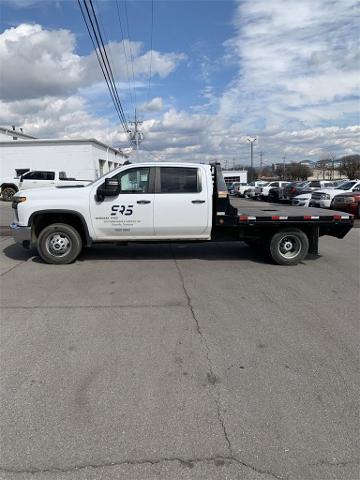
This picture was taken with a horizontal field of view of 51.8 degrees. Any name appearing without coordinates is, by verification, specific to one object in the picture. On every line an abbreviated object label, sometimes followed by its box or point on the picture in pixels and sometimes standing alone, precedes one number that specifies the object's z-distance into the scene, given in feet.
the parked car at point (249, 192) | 107.86
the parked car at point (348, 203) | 52.39
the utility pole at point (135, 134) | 137.29
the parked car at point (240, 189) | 123.34
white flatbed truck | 22.74
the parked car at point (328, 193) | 54.64
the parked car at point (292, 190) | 77.15
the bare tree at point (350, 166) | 207.31
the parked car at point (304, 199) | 62.39
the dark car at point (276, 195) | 82.96
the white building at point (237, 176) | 199.40
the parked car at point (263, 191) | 96.09
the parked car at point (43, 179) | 76.60
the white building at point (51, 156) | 106.52
